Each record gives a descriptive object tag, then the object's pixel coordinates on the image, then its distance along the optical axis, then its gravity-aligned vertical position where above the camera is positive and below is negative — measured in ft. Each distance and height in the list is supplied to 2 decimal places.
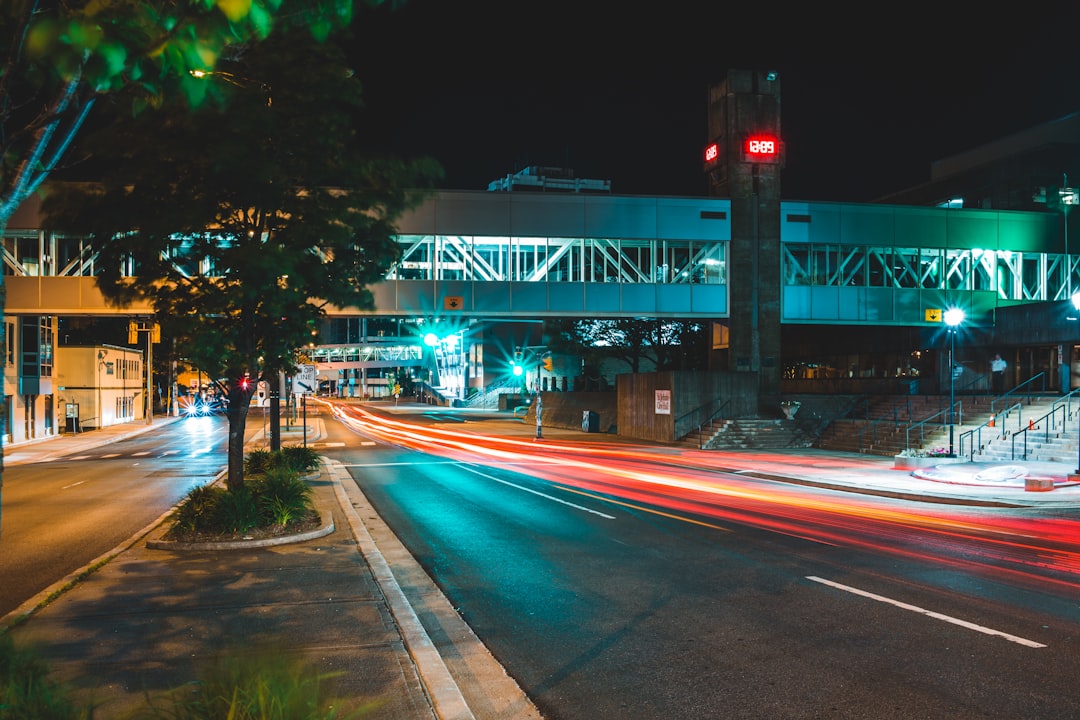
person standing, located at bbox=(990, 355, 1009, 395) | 133.85 -1.74
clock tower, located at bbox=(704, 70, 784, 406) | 135.85 +26.05
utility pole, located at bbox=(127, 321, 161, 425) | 166.20 +8.16
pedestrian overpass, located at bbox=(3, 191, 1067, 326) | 129.08 +18.39
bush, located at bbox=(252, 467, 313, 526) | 43.01 -6.64
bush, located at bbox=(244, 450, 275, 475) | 72.18 -7.78
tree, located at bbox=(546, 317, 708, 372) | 193.47 +7.15
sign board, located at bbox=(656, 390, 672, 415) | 134.00 -5.39
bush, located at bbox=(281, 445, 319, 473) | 74.33 -7.77
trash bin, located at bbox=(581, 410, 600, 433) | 170.81 -10.94
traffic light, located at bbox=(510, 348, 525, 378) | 316.23 +2.73
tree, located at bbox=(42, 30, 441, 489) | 39.78 +8.58
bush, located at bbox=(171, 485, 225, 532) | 40.86 -6.89
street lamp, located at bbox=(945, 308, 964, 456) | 96.94 +5.69
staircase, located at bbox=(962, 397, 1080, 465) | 87.15 -8.28
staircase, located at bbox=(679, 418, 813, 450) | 122.51 -10.34
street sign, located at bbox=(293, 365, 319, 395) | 92.43 -0.87
